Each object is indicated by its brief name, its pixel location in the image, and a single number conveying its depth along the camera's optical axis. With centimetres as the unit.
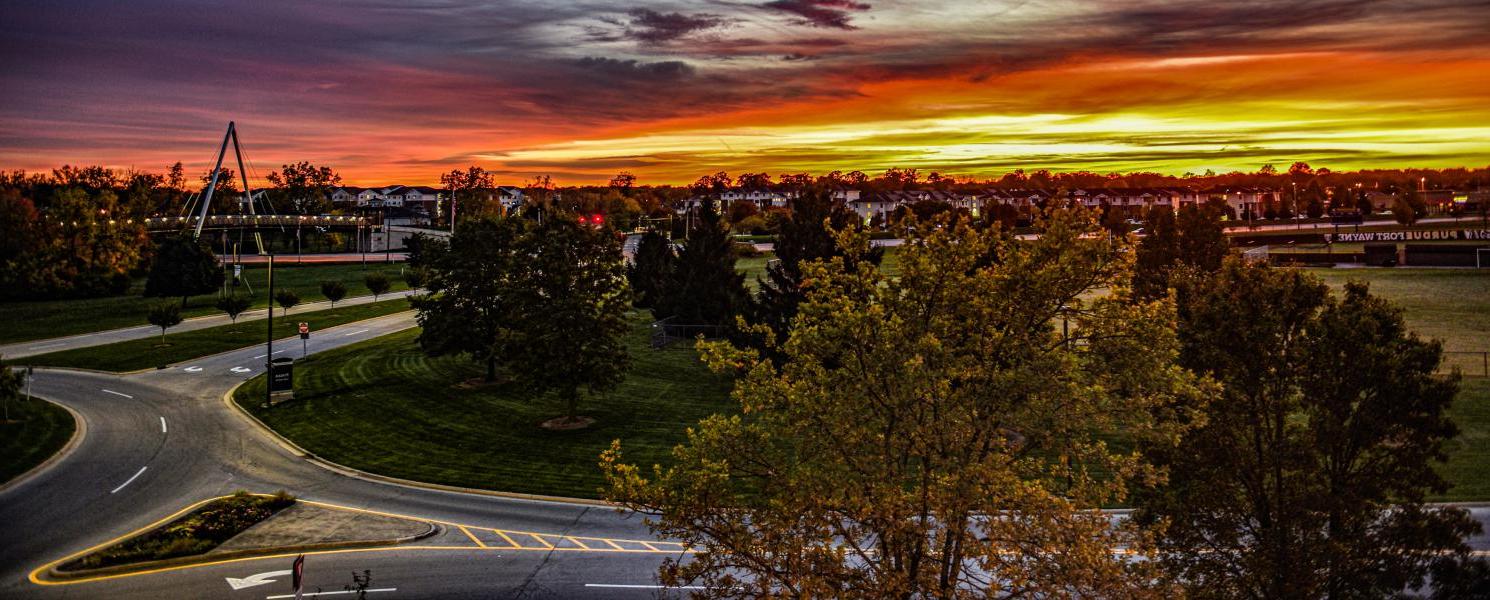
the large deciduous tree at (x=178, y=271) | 7688
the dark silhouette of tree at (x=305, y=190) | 15925
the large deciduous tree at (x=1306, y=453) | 1488
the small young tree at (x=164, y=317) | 5706
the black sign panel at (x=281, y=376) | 4297
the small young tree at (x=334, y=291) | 7088
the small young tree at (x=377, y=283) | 7762
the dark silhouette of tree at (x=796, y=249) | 4034
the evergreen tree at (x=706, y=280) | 5630
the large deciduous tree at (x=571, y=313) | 3766
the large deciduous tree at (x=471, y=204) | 17162
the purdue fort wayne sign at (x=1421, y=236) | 12219
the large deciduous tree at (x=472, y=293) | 4566
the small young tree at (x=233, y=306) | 6209
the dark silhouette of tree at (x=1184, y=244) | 4166
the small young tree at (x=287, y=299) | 6638
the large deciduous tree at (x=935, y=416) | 1328
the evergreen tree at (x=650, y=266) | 6756
